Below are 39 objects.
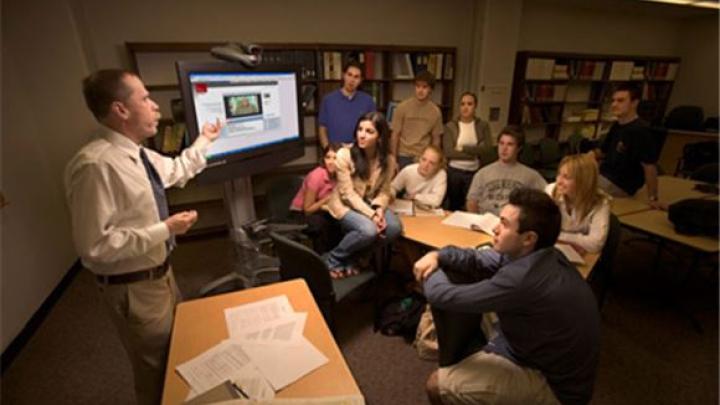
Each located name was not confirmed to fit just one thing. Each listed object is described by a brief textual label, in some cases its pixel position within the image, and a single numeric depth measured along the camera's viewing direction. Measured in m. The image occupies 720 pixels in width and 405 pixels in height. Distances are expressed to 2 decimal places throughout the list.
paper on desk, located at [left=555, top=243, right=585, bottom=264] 1.76
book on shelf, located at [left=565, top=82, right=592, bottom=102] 5.38
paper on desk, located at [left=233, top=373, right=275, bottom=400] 0.93
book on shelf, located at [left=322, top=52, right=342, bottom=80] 3.68
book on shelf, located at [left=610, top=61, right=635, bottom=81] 5.47
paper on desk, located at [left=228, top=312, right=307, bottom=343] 1.15
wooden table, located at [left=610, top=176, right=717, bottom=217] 2.43
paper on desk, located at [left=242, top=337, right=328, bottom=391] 1.00
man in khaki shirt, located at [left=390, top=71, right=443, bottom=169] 3.12
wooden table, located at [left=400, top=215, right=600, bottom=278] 1.91
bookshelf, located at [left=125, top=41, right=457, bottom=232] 3.23
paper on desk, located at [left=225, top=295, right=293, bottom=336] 1.22
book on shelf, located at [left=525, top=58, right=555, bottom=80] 4.81
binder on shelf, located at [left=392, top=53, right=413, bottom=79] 4.10
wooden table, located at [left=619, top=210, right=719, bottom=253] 1.91
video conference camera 1.96
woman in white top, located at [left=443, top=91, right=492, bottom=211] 3.14
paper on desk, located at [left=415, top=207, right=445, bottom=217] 2.39
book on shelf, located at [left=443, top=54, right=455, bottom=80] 4.29
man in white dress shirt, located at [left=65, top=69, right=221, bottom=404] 1.13
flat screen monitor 1.86
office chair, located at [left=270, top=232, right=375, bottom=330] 1.65
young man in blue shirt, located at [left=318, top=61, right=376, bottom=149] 3.08
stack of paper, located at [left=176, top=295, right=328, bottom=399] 0.98
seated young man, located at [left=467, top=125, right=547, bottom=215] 2.34
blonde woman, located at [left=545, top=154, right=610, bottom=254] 1.88
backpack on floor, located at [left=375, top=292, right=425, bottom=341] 2.21
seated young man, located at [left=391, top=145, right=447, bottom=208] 2.51
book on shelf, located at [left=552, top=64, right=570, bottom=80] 5.07
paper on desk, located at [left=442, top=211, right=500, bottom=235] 2.09
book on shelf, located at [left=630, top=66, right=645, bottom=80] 5.75
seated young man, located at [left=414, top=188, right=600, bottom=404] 1.20
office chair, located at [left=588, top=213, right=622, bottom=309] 1.98
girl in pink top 2.38
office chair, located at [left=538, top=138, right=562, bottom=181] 4.37
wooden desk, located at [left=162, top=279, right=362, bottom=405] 0.97
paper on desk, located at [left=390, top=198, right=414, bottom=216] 2.43
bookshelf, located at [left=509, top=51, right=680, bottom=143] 4.92
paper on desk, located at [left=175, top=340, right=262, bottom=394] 0.98
